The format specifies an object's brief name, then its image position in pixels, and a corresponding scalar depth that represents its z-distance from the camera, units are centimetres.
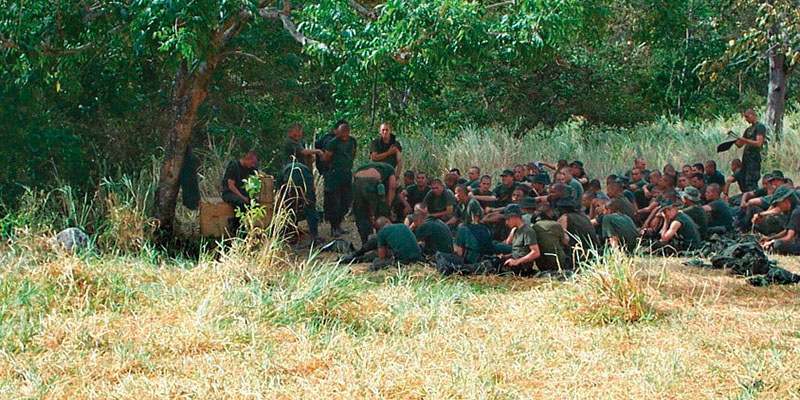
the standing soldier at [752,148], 1498
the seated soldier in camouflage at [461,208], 1170
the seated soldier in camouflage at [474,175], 1413
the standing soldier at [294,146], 1287
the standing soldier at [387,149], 1362
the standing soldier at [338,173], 1298
